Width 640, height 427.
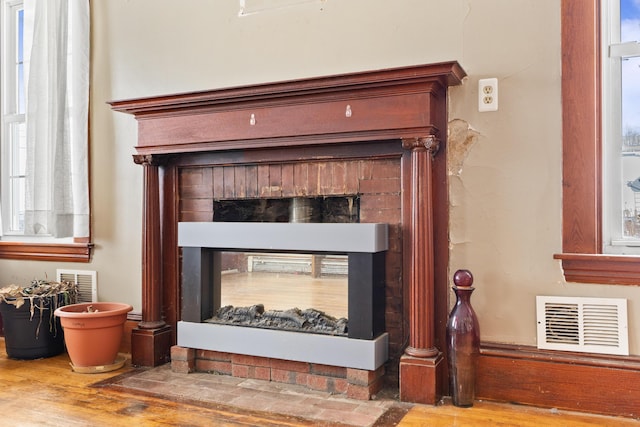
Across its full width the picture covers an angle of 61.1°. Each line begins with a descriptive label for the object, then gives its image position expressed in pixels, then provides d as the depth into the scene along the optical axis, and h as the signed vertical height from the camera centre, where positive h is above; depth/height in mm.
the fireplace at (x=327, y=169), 2477 +243
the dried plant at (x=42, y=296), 3297 -490
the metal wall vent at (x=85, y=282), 3570 -441
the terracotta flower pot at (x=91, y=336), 2994 -668
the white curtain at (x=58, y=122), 3527 +626
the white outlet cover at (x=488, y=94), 2508 +549
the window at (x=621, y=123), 2389 +389
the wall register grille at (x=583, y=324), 2297 -489
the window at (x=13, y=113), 4105 +790
